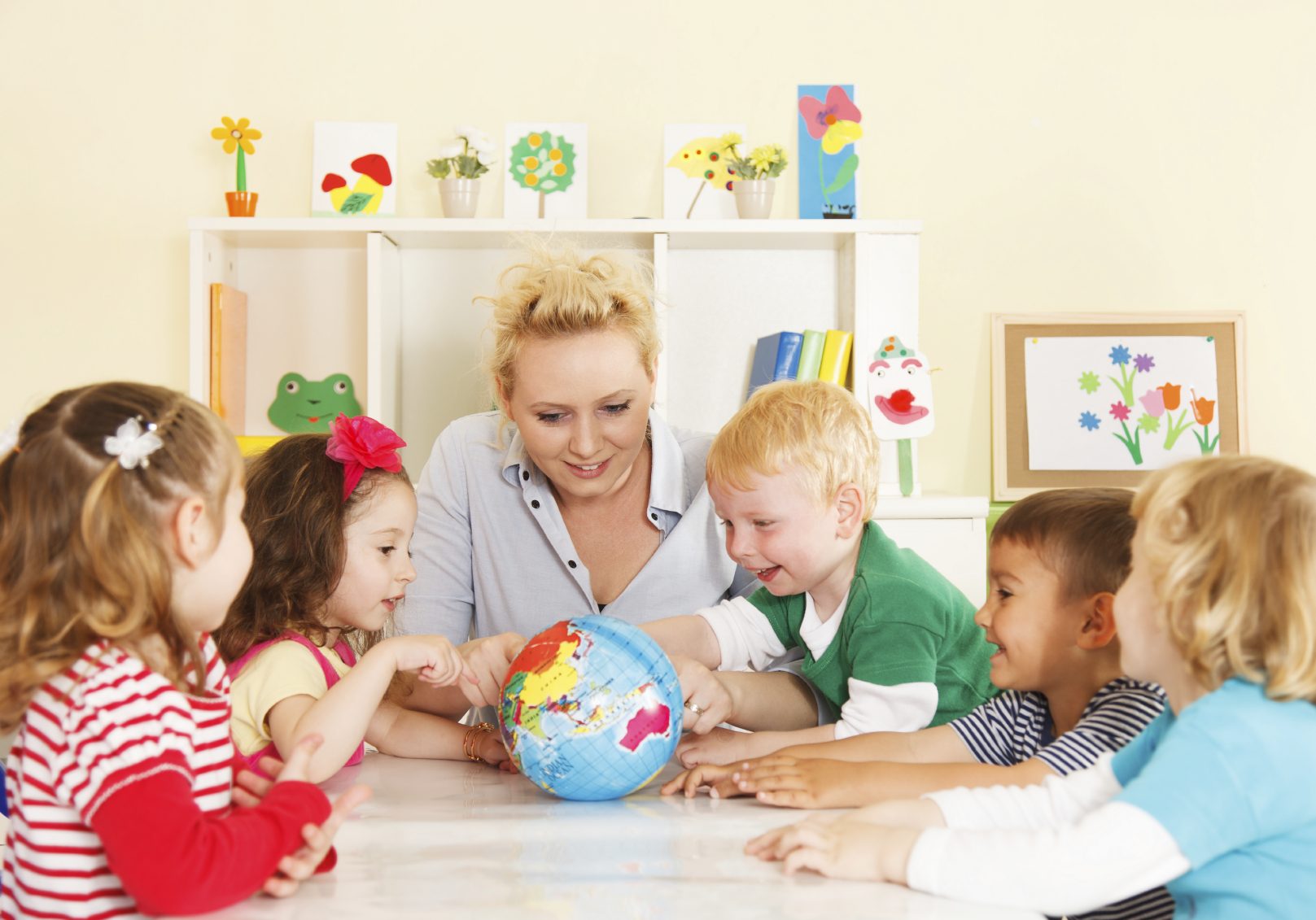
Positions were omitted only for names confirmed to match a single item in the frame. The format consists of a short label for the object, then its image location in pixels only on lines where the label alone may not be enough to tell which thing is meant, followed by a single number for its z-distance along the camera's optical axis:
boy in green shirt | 1.59
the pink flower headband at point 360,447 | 1.67
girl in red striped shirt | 0.98
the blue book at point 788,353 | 3.20
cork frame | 3.42
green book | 3.19
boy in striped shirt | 1.34
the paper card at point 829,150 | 3.26
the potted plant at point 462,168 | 3.15
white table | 1.02
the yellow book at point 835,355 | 3.17
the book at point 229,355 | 3.15
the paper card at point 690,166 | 3.27
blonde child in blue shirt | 1.00
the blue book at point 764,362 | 3.25
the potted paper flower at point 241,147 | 3.16
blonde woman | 1.92
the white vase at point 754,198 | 3.16
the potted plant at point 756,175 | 3.15
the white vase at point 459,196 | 3.16
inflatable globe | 1.30
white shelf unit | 3.38
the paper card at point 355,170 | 3.27
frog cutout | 3.37
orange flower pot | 3.16
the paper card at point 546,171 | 3.27
